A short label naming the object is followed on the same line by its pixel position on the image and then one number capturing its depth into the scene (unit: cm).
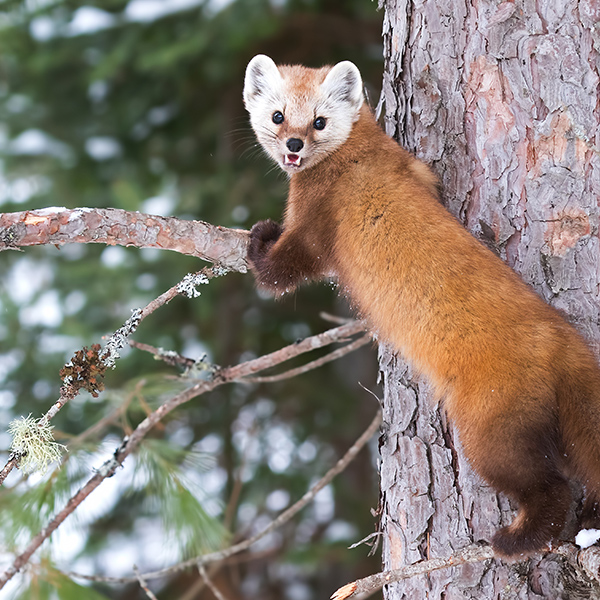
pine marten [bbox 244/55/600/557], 507
